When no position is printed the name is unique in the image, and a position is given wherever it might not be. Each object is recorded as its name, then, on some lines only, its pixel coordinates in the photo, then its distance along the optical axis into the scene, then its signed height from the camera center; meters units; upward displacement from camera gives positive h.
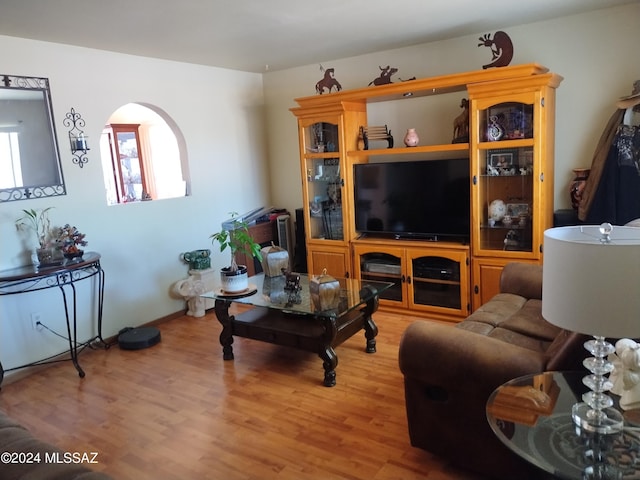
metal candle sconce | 3.72 +0.39
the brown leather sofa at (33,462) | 1.15 -0.70
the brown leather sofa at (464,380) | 1.91 -0.92
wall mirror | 3.37 +0.35
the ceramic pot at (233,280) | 3.44 -0.73
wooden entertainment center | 3.62 -0.16
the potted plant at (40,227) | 3.40 -0.26
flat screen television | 4.01 -0.29
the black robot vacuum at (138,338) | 3.83 -1.24
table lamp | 1.25 -0.38
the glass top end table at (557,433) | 1.37 -0.87
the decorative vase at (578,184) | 3.72 -0.22
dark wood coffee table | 3.04 -1.03
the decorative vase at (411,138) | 4.20 +0.24
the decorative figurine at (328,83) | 4.52 +0.84
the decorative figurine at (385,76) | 4.21 +0.80
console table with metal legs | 3.12 -0.64
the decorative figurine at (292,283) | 3.44 -0.78
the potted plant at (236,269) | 3.45 -0.66
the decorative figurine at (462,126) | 3.91 +0.30
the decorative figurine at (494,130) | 3.72 +0.23
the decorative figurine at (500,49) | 3.67 +0.85
